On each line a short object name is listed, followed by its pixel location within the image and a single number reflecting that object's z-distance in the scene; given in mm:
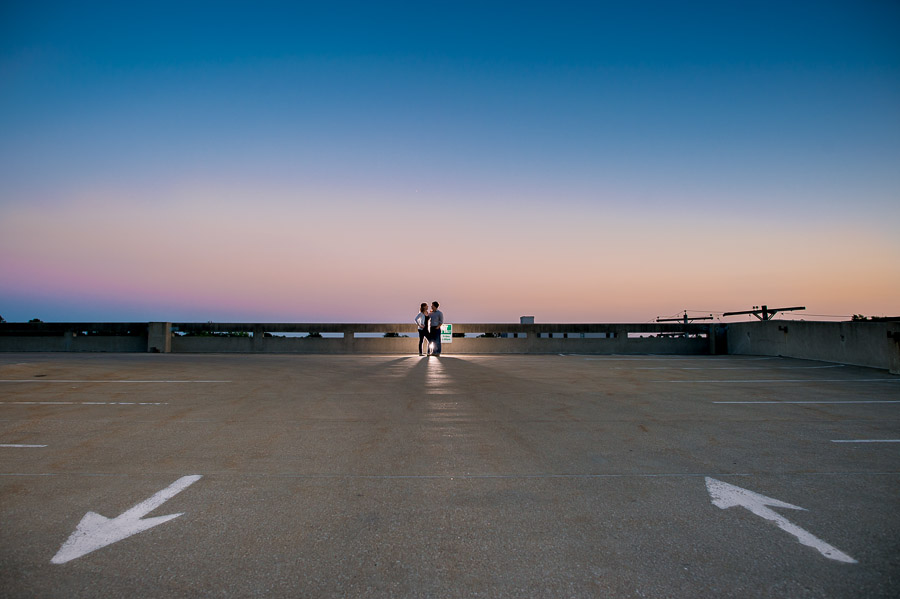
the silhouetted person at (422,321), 19859
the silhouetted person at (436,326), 19516
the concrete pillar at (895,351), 12602
